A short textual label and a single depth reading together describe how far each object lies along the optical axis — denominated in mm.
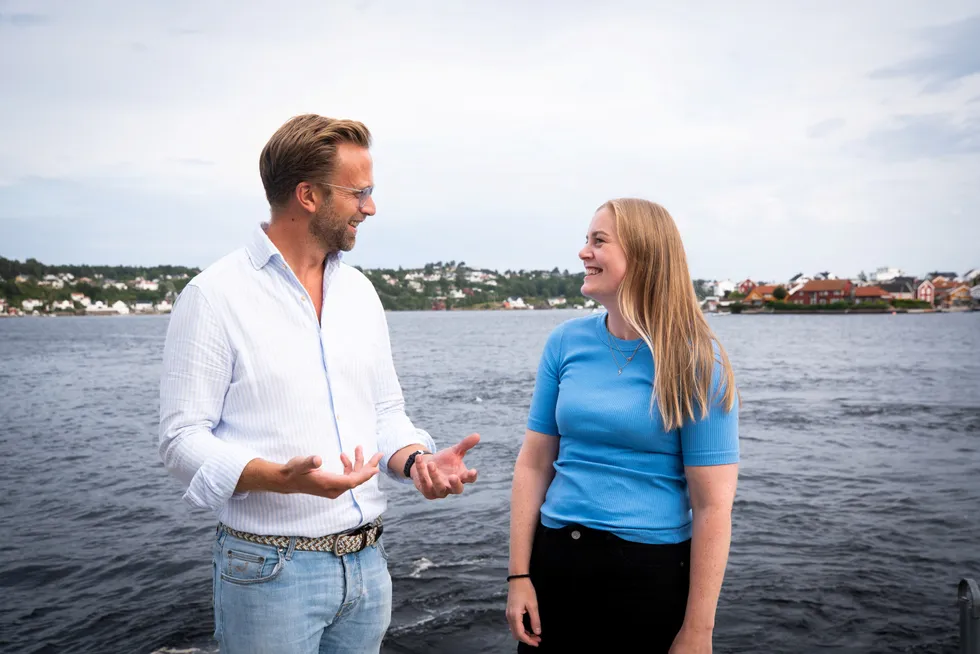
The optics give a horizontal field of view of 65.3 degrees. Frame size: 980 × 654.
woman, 2926
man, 2512
